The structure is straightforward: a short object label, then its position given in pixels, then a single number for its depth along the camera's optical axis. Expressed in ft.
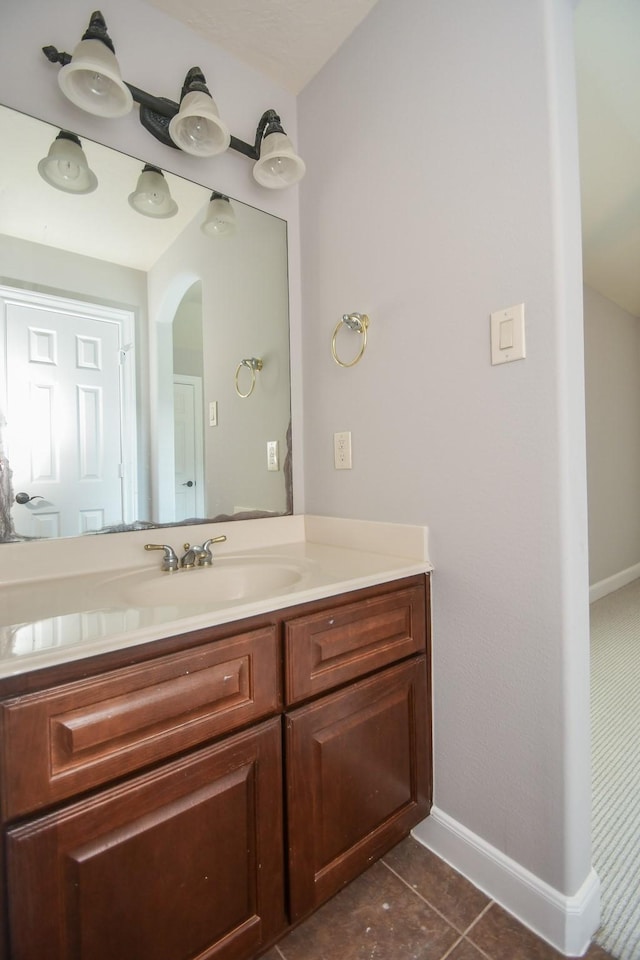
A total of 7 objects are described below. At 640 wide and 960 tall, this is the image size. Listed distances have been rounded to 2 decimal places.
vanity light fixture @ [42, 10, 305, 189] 3.32
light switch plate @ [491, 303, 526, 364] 3.13
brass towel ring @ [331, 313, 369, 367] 4.36
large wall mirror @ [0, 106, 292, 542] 3.55
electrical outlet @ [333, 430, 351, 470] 4.66
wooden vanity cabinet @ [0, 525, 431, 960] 1.97
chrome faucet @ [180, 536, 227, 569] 3.98
